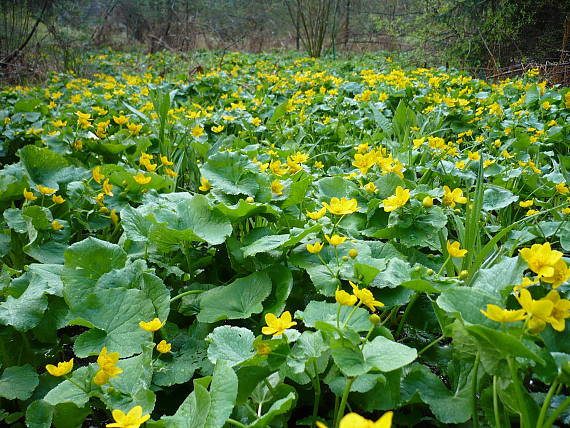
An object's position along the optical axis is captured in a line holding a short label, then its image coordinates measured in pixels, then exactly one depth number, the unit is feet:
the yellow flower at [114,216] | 5.19
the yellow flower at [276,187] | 4.55
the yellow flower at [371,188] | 4.64
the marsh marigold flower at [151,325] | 3.04
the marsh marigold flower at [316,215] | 3.68
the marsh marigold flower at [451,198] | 4.11
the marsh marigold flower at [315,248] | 3.21
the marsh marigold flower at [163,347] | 3.16
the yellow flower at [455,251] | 3.18
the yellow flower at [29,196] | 4.89
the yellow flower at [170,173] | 6.20
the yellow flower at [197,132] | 8.04
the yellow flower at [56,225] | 4.84
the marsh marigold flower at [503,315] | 2.09
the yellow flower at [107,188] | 5.09
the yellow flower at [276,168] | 5.21
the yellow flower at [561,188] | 5.16
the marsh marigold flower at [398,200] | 3.78
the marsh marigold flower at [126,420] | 2.22
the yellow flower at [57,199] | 5.18
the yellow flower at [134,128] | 7.51
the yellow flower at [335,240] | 3.17
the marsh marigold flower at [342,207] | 3.61
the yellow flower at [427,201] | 3.88
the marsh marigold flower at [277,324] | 2.58
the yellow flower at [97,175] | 5.37
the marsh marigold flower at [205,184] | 4.87
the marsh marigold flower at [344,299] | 2.55
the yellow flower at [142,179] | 5.10
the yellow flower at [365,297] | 2.65
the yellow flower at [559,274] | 2.42
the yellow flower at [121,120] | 7.77
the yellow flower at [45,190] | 5.08
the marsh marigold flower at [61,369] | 2.78
